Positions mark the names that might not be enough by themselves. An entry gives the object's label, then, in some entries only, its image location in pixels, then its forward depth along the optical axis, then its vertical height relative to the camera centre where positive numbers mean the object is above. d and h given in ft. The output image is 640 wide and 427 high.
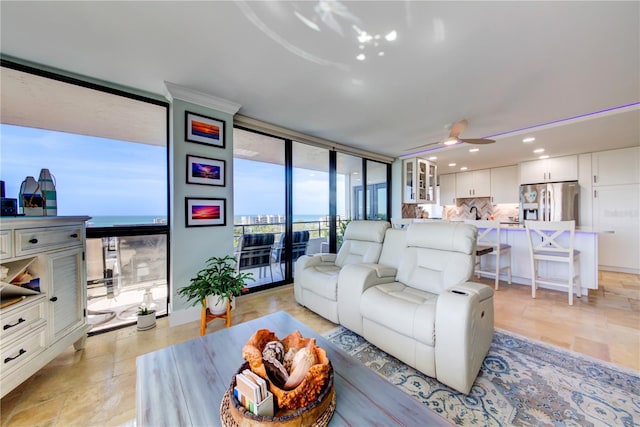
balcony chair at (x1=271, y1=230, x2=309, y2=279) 12.02 -1.89
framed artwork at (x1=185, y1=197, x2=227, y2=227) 8.15 +0.01
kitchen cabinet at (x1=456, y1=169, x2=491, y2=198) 20.46 +2.47
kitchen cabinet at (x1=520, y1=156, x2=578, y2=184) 15.84 +2.88
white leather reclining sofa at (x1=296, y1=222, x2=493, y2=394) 4.59 -2.21
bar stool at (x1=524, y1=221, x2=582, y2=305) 9.25 -1.66
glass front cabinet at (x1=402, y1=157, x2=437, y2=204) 17.35 +2.38
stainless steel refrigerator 15.47 +0.63
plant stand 7.14 -3.30
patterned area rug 4.19 -3.72
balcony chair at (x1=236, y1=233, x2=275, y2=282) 10.94 -1.88
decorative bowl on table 2.45 -2.02
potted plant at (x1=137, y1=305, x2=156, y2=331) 7.50 -3.47
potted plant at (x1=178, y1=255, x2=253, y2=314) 7.20 -2.39
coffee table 2.69 -2.41
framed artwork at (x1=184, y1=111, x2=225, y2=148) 8.09 +2.99
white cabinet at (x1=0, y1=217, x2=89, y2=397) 4.17 -1.79
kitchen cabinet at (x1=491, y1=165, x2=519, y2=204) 18.93 +2.16
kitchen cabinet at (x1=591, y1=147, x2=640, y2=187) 13.85 +2.67
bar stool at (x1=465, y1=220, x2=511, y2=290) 11.02 -1.68
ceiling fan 9.76 +3.38
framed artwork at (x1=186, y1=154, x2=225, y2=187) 8.14 +1.52
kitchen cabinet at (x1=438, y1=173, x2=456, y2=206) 22.67 +2.17
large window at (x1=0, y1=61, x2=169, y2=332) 6.73 +1.37
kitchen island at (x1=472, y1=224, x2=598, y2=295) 10.12 -2.37
